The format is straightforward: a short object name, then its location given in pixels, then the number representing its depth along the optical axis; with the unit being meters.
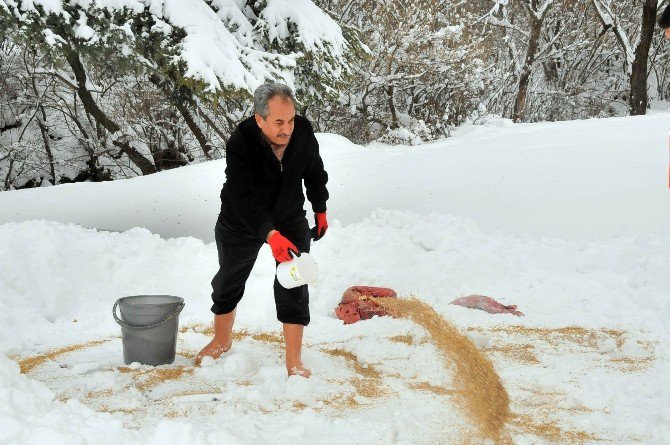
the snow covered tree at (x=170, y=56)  7.79
